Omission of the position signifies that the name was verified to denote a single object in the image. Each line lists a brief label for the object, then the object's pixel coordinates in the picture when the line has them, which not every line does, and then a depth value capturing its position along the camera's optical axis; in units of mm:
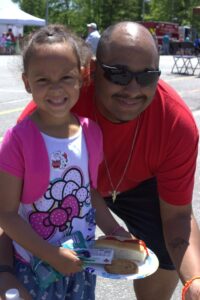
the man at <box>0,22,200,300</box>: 2174
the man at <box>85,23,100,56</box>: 12290
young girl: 1774
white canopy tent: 28688
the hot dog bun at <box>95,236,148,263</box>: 1937
